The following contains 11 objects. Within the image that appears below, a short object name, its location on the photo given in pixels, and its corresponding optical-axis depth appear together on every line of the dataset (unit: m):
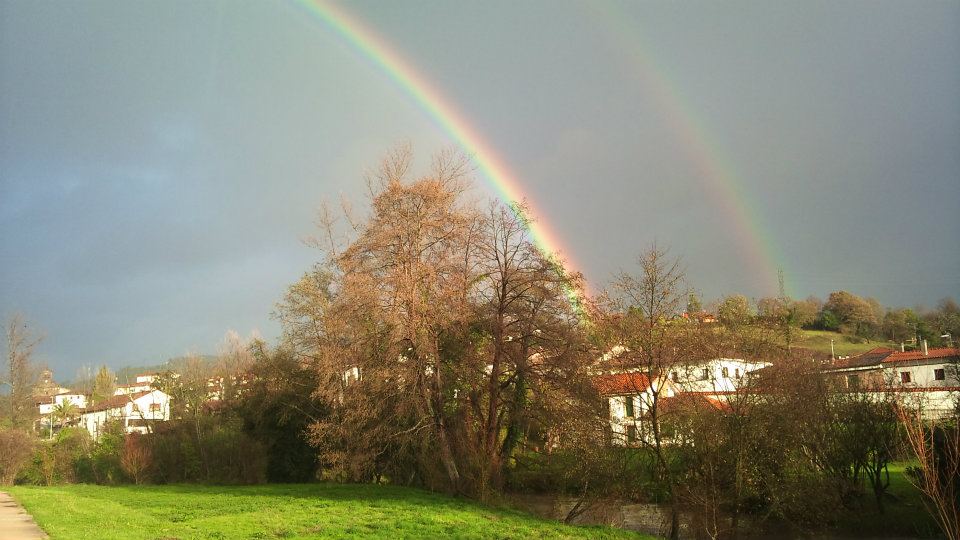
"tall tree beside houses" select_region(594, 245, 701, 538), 20.03
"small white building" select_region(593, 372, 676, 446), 20.77
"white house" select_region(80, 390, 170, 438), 59.02
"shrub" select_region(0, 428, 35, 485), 33.53
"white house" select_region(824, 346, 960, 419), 24.11
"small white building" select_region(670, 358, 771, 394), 20.23
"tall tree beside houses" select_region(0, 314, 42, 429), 53.47
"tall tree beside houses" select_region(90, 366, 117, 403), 93.81
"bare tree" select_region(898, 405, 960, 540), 8.19
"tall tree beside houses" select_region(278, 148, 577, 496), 24.39
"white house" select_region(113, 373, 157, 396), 105.68
